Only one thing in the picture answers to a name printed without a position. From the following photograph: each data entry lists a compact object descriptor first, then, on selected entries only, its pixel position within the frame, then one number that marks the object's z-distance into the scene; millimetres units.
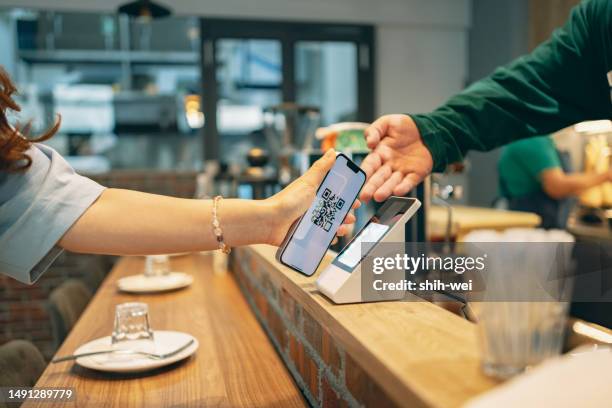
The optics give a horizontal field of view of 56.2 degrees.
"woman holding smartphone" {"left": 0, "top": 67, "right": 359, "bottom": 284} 878
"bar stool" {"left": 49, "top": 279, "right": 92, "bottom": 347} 1988
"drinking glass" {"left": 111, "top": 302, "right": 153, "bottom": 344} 1305
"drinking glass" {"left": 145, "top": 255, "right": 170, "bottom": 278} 2246
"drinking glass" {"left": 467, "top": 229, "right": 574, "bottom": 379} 552
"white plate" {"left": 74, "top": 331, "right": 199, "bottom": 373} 1187
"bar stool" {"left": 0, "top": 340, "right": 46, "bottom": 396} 1333
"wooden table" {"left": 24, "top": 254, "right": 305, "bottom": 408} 1092
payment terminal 912
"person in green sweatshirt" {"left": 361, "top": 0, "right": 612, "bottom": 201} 1270
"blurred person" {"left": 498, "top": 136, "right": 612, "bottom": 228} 2820
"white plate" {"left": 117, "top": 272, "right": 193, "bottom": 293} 2058
